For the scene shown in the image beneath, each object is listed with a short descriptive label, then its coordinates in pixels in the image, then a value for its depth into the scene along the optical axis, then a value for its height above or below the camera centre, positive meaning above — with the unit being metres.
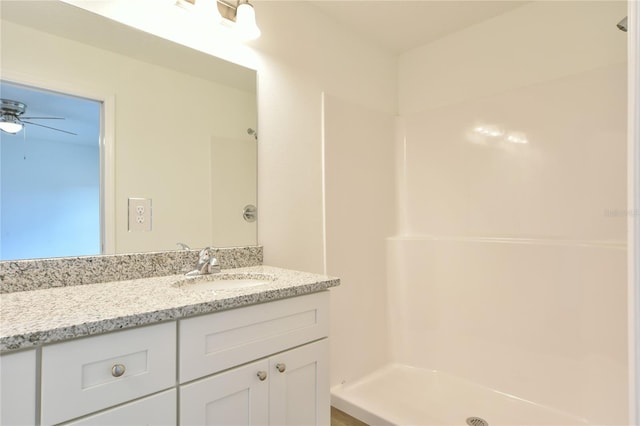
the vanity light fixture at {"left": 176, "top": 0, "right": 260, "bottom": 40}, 1.41 +0.86
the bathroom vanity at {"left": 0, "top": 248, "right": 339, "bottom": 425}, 0.68 -0.35
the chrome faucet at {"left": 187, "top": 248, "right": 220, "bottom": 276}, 1.35 -0.21
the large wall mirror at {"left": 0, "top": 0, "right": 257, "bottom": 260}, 1.09 +0.39
